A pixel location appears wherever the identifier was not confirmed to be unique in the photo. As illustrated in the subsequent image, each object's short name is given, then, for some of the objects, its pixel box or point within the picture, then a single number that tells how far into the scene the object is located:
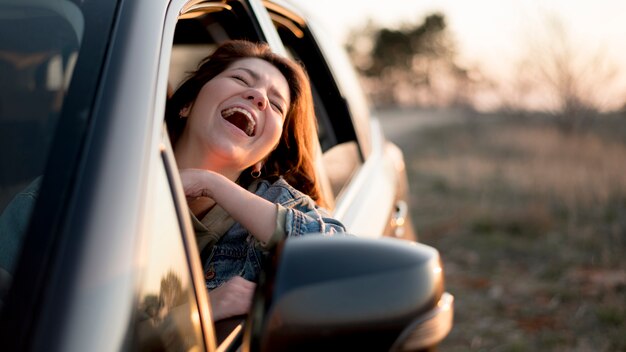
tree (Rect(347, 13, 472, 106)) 57.81
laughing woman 1.74
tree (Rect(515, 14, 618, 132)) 15.41
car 0.93
